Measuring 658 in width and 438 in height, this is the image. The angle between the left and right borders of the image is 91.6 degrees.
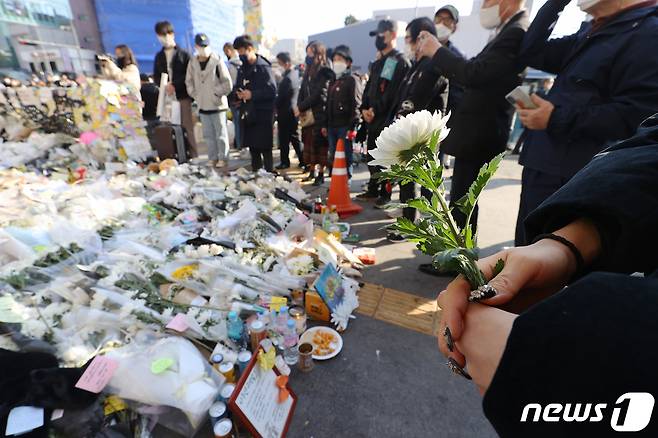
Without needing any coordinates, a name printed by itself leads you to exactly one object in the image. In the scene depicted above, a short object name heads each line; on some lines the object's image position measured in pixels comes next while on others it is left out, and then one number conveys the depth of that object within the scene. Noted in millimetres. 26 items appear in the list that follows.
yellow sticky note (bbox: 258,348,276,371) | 1781
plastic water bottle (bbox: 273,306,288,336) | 2140
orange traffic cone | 4477
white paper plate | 2139
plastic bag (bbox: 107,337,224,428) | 1580
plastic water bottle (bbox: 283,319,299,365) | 2100
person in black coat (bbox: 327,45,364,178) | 4844
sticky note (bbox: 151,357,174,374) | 1618
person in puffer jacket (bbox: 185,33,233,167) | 5367
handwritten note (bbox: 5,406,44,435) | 1356
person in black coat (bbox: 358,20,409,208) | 4078
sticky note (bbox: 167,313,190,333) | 1982
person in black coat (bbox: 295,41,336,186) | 5237
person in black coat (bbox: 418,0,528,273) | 2373
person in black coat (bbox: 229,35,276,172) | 5184
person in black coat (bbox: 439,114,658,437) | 331
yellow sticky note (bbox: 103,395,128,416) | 1558
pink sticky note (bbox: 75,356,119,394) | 1533
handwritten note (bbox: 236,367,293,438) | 1563
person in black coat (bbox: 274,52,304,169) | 6215
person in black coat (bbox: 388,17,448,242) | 3334
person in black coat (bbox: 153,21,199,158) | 5555
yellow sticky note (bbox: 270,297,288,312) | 2258
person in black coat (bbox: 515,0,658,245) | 1580
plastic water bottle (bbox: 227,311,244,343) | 2057
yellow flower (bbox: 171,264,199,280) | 2412
